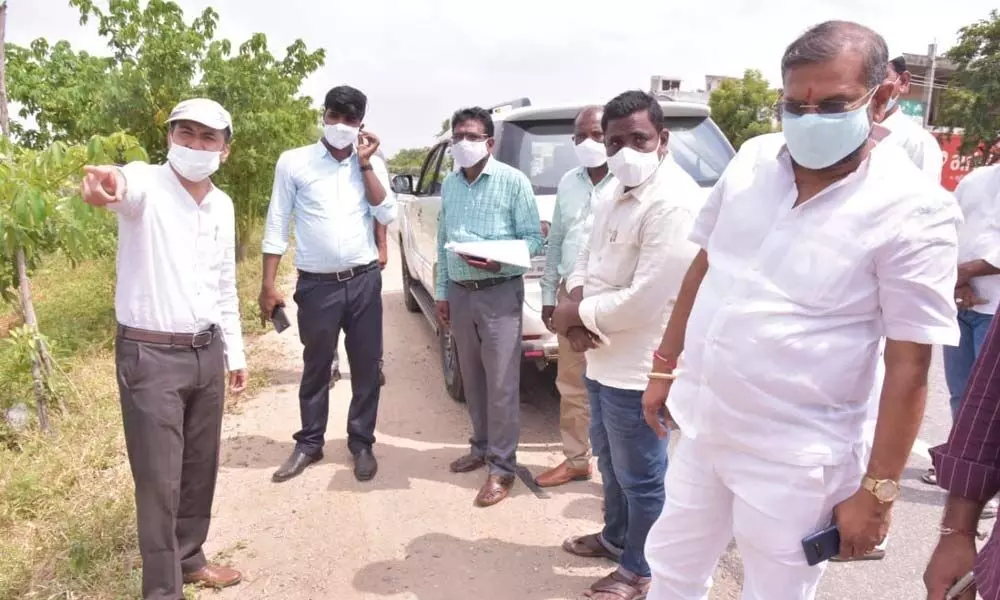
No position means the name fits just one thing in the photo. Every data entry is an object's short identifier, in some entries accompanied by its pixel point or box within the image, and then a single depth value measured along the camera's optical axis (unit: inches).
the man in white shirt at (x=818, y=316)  62.1
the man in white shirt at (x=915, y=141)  133.1
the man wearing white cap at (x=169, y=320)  102.4
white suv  168.9
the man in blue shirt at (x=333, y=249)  154.5
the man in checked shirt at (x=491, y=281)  148.7
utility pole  1188.5
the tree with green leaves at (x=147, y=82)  270.2
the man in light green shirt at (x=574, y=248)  141.1
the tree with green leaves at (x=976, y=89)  888.3
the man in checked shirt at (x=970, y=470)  54.1
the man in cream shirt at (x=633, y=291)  99.8
